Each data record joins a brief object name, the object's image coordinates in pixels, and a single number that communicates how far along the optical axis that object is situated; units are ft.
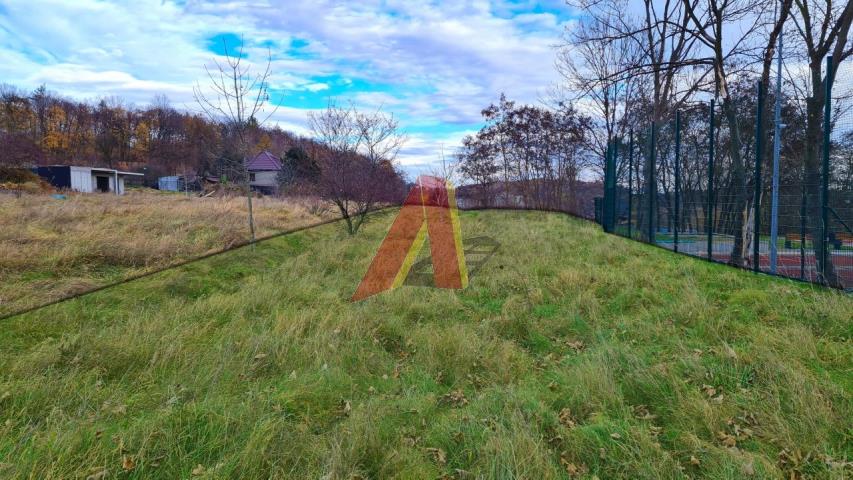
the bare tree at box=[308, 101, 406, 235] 34.55
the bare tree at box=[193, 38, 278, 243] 26.22
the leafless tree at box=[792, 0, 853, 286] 16.10
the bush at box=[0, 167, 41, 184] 72.28
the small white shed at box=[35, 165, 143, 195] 88.38
